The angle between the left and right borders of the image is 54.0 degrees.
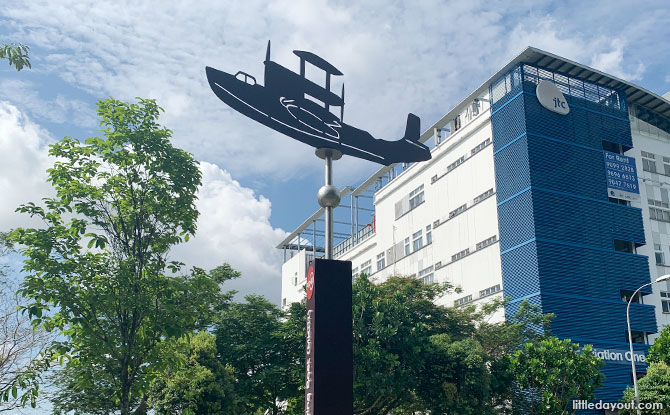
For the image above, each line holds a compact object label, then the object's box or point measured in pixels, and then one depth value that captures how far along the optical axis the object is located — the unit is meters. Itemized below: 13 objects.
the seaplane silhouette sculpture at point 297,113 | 17.16
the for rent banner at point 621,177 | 43.16
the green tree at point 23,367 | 12.83
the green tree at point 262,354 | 28.97
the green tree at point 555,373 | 29.66
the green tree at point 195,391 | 24.39
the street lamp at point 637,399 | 28.48
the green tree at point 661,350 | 34.47
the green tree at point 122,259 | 16.34
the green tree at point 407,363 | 27.92
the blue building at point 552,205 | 38.94
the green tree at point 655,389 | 32.03
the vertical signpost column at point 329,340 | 14.82
